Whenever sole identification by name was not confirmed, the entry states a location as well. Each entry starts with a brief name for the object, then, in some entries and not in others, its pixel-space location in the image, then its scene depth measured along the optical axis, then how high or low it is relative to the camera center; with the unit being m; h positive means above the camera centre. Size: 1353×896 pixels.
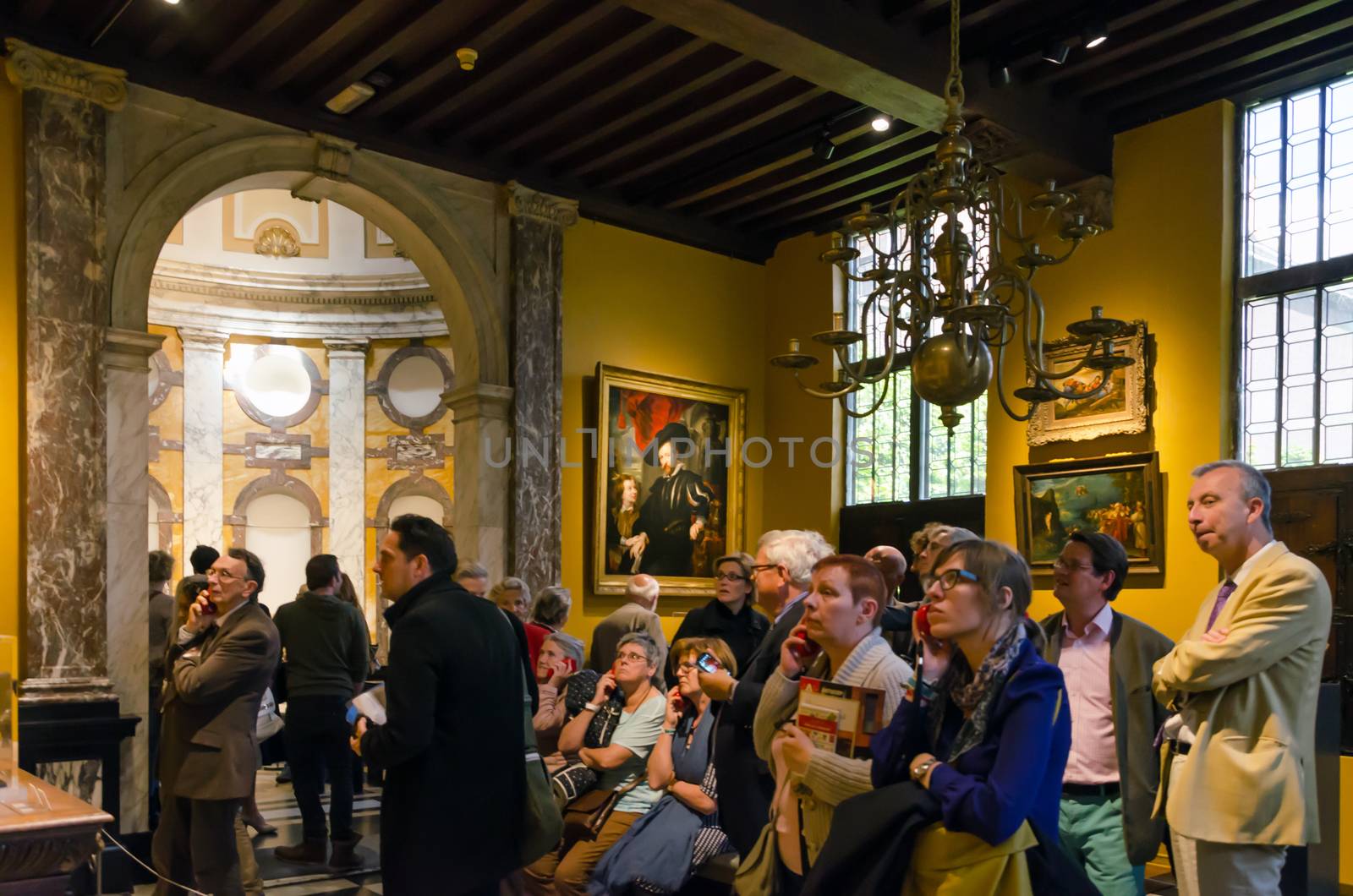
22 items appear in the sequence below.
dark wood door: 7.14 -0.57
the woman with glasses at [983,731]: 2.59 -0.67
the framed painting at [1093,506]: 8.24 -0.50
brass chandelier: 4.86 +0.64
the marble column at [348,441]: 13.76 -0.11
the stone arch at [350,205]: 7.92 +1.60
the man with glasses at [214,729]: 4.95 -1.25
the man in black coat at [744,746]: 4.01 -1.08
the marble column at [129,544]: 7.49 -0.72
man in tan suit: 3.43 -0.86
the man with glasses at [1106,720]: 4.12 -1.01
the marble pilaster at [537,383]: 9.62 +0.41
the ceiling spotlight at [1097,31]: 7.00 +2.37
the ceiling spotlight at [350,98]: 8.19 +2.32
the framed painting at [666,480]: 10.30 -0.42
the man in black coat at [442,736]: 3.64 -0.94
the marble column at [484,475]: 9.52 -0.34
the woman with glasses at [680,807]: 4.93 -1.60
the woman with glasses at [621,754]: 5.23 -1.45
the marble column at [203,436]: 13.23 -0.06
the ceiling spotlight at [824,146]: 8.85 +2.13
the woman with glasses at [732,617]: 6.23 -0.96
